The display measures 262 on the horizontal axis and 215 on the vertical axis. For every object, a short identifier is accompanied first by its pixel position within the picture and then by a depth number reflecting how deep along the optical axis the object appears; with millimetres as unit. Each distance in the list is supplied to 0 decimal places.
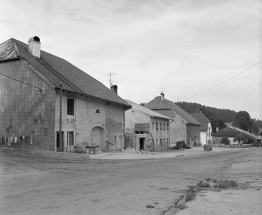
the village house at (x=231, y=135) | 84750
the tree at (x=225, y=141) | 78438
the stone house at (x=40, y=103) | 21688
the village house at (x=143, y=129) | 35875
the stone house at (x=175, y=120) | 53728
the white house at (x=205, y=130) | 75312
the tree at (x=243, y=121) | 119625
